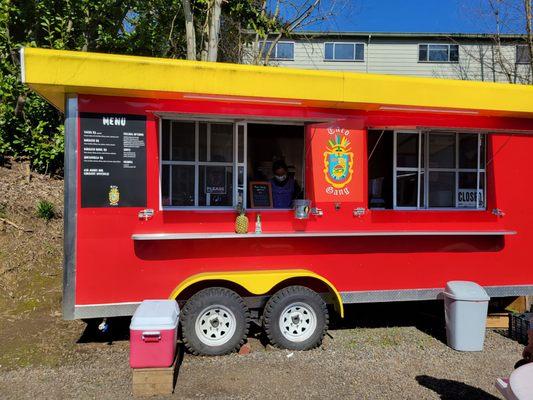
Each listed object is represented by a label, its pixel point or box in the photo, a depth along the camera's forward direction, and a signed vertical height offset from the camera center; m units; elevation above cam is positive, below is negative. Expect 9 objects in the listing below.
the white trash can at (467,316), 5.20 -1.46
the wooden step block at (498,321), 5.96 -1.73
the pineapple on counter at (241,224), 5.01 -0.42
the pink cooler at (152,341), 4.05 -1.36
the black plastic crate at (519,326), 5.49 -1.69
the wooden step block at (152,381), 4.09 -1.73
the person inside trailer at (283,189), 5.68 -0.04
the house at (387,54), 19.41 +5.73
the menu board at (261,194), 5.62 -0.11
